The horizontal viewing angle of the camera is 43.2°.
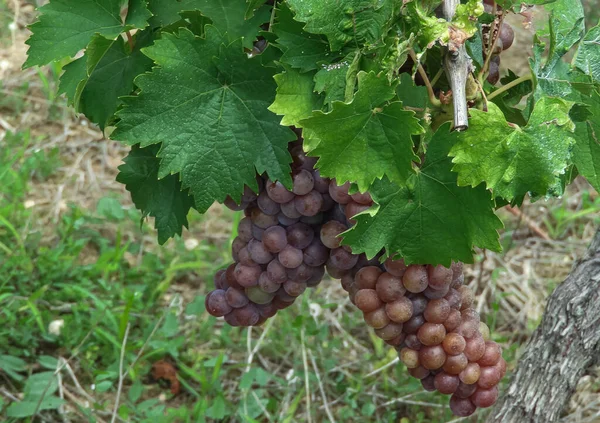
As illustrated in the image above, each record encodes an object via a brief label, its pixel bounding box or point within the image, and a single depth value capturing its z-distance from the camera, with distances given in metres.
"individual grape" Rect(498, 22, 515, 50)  1.08
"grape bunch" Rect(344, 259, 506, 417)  1.05
